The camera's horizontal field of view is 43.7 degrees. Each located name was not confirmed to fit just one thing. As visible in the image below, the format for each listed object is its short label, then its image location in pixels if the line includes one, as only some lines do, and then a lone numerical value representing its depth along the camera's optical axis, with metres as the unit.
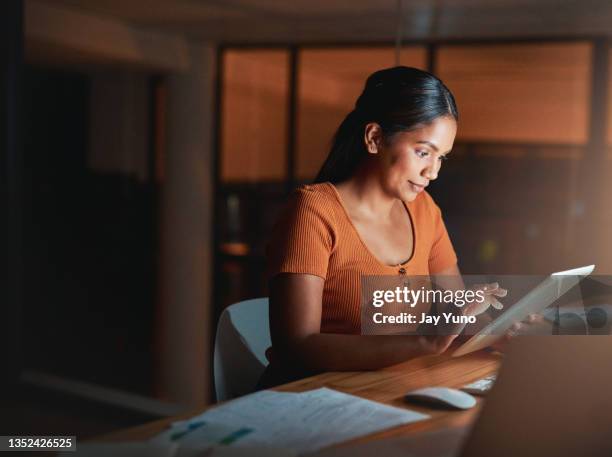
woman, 1.74
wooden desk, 1.23
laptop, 1.00
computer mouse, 1.37
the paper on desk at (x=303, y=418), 1.17
